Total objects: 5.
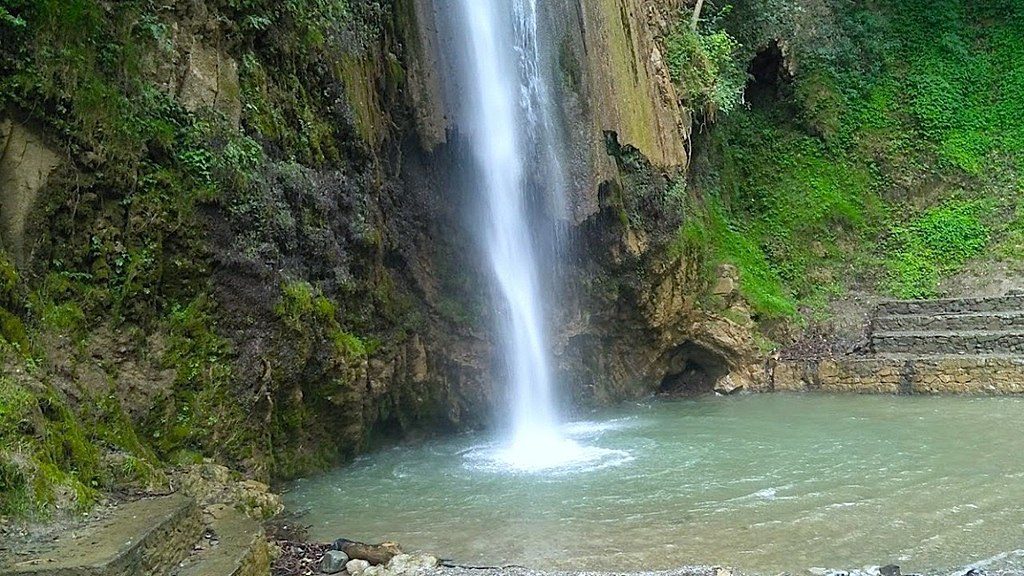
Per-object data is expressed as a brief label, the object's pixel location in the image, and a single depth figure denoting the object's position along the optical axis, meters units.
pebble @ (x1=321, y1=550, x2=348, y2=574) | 5.61
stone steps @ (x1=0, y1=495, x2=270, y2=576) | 4.03
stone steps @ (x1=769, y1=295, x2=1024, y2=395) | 13.65
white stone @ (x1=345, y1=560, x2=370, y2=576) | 5.53
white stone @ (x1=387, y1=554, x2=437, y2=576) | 5.50
